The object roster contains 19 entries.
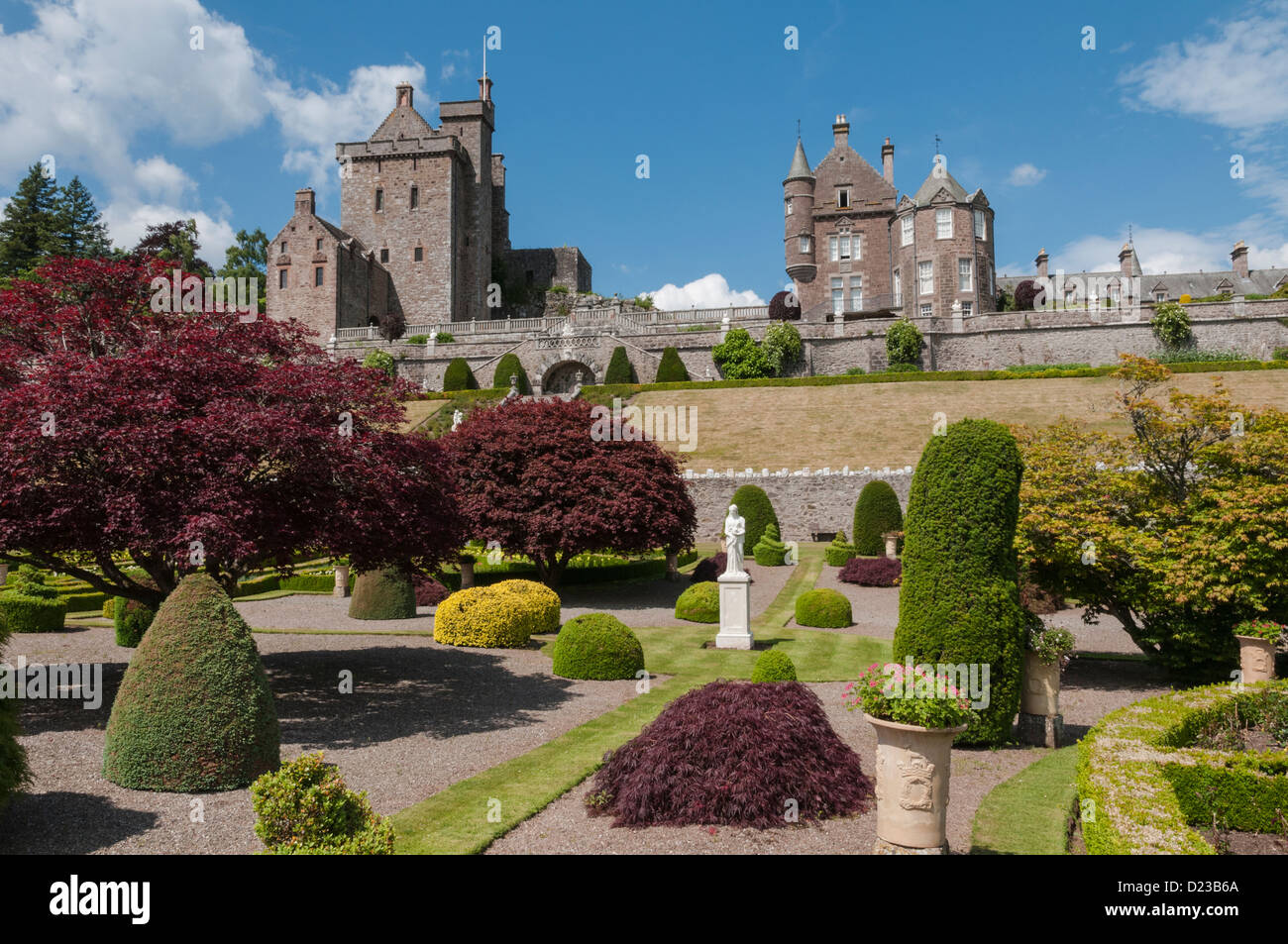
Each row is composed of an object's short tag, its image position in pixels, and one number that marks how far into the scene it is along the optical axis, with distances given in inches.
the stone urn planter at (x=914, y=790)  241.9
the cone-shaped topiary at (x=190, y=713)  313.0
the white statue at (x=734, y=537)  708.0
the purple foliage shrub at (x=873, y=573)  994.1
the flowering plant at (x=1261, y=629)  502.6
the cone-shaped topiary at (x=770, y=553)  1149.7
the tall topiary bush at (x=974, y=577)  395.2
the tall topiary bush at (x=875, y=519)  1132.5
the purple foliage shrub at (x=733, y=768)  295.9
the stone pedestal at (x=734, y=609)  680.4
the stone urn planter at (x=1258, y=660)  506.3
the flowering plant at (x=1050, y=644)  408.2
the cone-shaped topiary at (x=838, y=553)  1126.4
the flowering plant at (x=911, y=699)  244.2
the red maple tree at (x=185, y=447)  392.8
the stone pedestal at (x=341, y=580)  966.4
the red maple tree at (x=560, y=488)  897.5
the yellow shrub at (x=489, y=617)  667.4
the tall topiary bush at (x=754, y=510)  1222.9
